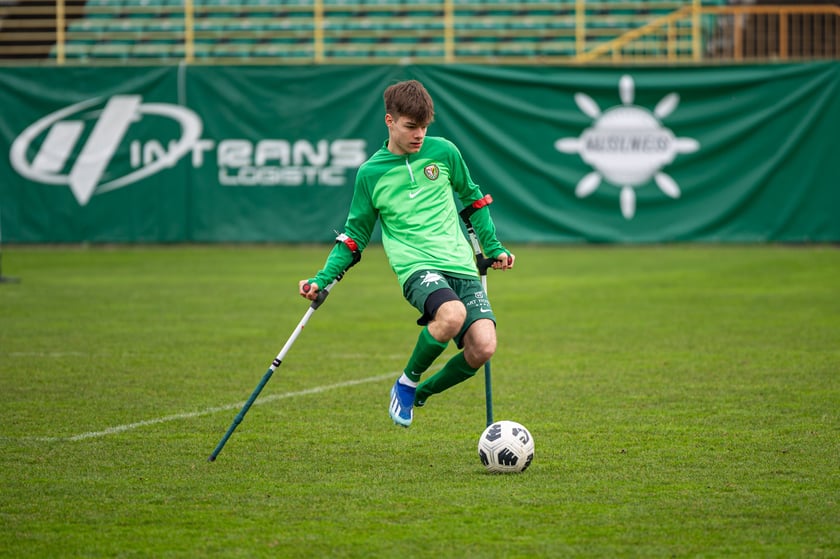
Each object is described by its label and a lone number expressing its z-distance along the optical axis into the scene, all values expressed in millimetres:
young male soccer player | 12008
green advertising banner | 38562
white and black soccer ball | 11078
